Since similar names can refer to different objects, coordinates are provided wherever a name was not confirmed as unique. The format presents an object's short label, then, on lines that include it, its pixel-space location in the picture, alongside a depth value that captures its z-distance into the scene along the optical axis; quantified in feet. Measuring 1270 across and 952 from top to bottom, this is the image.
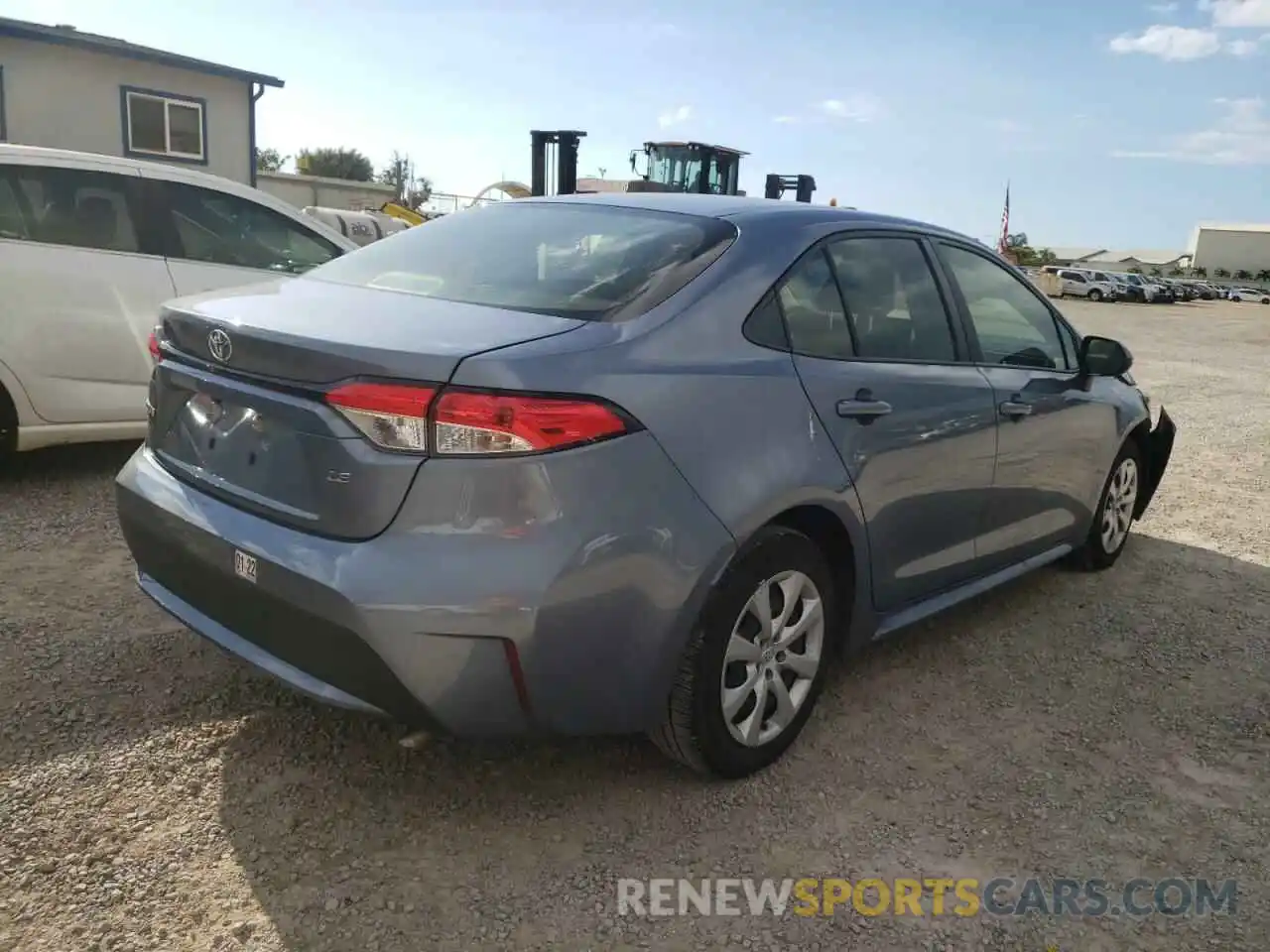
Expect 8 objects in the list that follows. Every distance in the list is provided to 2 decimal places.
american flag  148.36
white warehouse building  290.76
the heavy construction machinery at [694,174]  59.31
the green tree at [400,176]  195.89
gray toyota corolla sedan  7.20
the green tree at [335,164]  184.55
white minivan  15.58
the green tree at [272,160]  198.91
